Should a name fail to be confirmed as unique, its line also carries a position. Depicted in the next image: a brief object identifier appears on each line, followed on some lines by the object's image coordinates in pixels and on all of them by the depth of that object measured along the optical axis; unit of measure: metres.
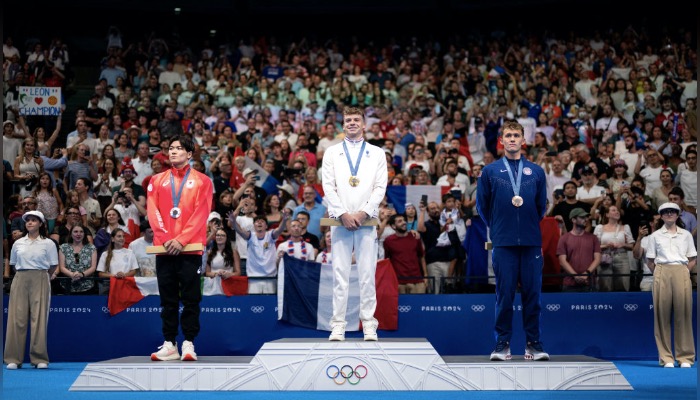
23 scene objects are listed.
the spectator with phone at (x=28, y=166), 16.44
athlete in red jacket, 9.55
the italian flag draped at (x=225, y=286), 14.34
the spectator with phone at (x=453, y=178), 16.38
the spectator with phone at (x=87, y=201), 15.80
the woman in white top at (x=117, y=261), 14.60
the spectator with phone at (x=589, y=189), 15.98
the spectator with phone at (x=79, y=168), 16.61
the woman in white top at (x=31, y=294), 12.88
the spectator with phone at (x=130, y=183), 16.05
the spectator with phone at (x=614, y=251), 14.45
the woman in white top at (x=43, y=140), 17.37
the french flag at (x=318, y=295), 14.12
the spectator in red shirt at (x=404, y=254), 14.56
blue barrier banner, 14.27
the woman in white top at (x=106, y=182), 16.33
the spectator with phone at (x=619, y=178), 16.28
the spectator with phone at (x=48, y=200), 15.70
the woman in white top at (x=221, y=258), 14.50
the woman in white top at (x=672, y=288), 12.87
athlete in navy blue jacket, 9.49
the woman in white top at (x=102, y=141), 17.98
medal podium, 9.12
